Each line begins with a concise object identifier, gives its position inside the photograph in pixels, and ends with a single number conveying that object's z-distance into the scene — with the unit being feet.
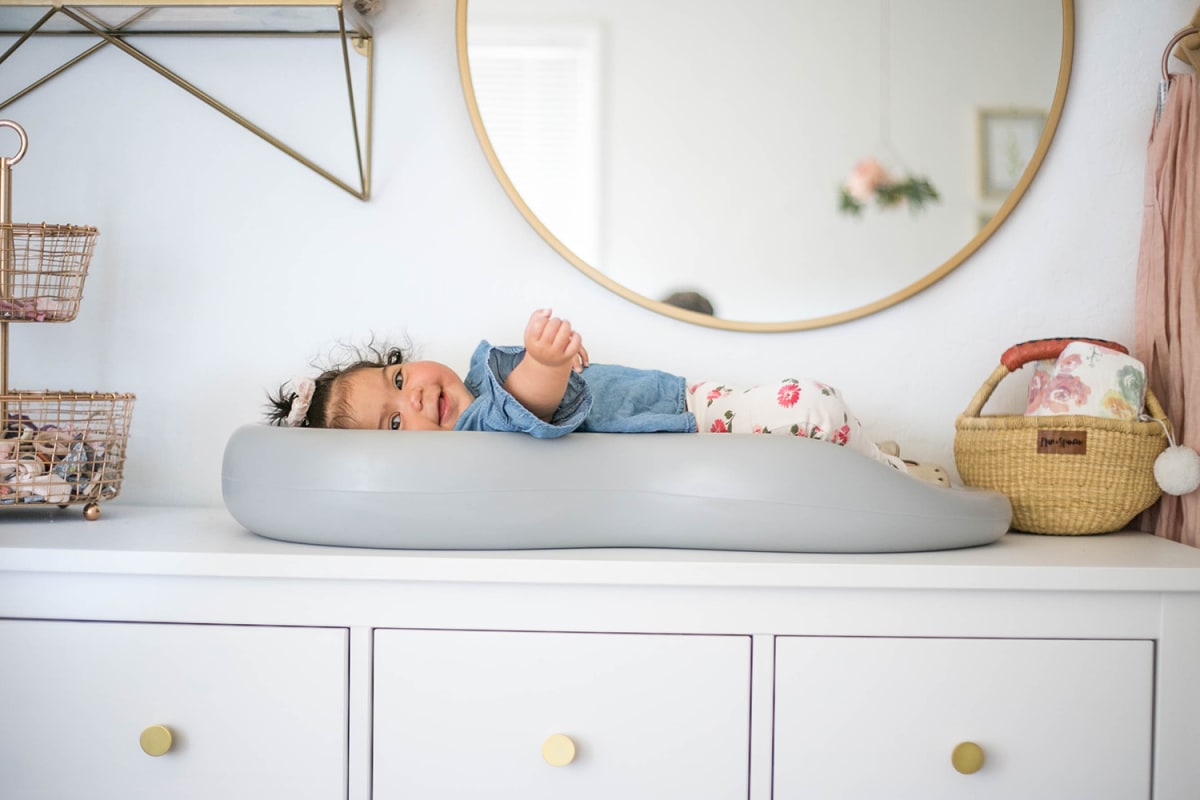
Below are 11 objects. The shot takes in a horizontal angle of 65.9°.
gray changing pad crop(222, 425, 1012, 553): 3.73
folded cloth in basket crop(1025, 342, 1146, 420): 4.58
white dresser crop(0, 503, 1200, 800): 3.62
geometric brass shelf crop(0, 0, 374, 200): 4.79
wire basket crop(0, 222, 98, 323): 4.53
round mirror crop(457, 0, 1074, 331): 5.32
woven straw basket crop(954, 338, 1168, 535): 4.49
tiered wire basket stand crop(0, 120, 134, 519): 4.44
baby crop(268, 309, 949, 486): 4.28
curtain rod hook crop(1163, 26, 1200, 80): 4.80
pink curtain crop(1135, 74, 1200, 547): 4.57
